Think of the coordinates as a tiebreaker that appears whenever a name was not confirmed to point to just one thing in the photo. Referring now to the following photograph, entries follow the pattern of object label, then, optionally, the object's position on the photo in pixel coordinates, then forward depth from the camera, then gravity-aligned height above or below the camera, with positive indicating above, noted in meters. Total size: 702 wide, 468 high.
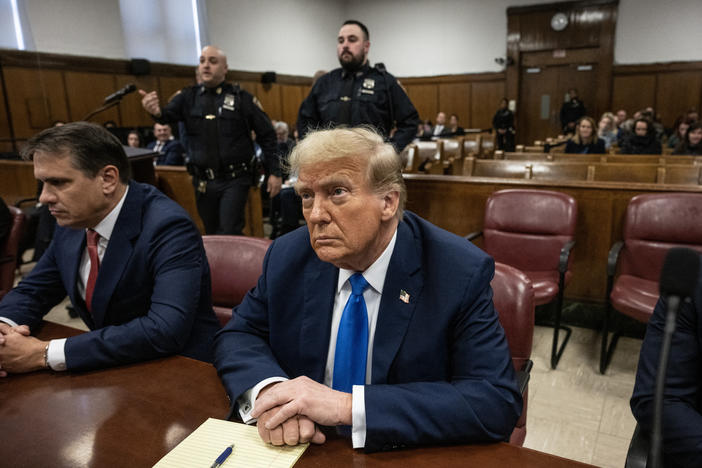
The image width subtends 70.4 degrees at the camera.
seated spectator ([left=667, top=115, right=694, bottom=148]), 8.49 -0.24
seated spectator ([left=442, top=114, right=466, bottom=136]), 10.14 -0.05
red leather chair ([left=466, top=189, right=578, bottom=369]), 2.94 -0.65
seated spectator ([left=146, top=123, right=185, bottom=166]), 6.04 -0.21
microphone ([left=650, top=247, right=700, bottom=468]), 0.58 -0.21
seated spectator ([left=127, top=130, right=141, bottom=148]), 7.61 -0.01
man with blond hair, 0.95 -0.46
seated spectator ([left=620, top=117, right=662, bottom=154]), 6.44 -0.28
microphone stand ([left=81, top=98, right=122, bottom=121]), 2.96 +0.21
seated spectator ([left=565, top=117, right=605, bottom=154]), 5.93 -0.24
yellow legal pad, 0.88 -0.57
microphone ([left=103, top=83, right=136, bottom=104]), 2.71 +0.24
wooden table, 0.89 -0.57
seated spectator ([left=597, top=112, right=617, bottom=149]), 8.72 -0.18
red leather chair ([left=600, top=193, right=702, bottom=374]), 2.60 -0.66
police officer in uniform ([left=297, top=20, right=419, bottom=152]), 3.33 +0.22
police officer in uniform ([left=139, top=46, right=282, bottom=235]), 3.52 -0.02
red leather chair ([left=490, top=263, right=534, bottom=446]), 1.44 -0.55
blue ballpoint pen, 0.87 -0.56
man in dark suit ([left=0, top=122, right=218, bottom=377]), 1.42 -0.36
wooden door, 11.75 +0.63
